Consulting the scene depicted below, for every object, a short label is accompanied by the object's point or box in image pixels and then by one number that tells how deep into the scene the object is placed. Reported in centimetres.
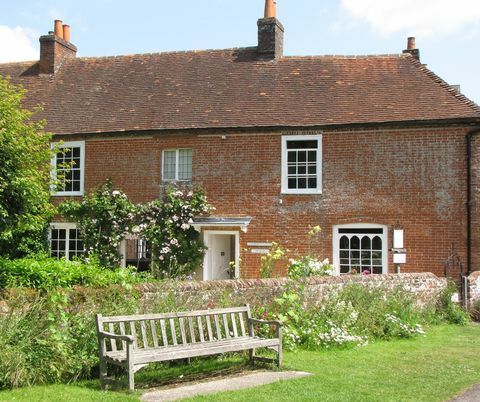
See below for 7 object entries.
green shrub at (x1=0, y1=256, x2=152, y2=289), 1162
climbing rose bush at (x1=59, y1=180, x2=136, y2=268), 2020
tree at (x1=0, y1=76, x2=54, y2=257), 1245
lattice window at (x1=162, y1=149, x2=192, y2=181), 2052
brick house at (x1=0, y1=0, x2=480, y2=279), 1830
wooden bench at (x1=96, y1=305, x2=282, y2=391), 824
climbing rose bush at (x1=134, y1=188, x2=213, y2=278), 1958
